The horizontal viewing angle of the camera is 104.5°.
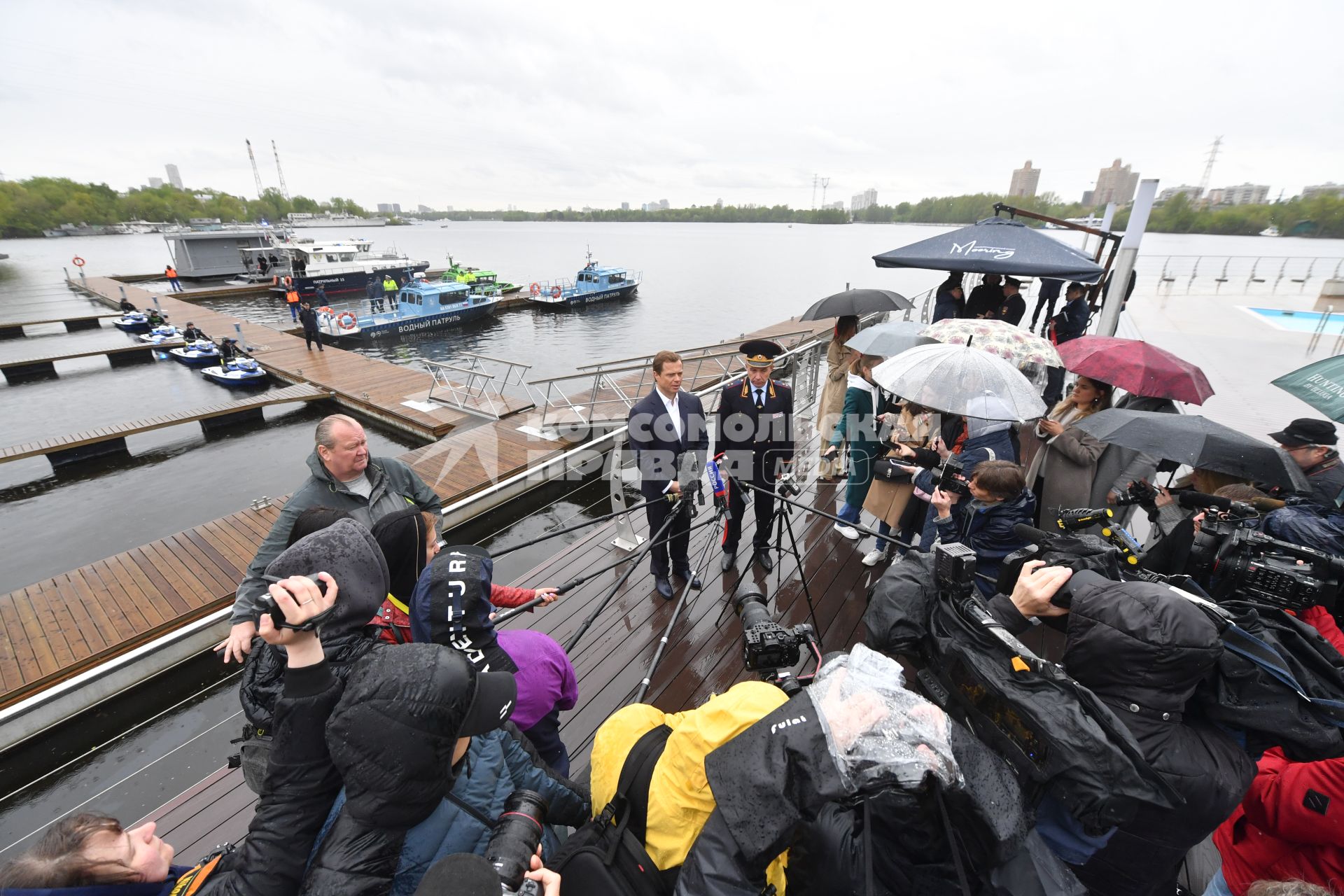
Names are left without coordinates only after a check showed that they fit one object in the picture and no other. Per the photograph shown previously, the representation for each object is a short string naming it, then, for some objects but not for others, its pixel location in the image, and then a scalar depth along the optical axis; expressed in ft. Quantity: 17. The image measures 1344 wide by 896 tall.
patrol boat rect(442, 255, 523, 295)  112.16
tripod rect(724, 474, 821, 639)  10.07
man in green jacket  8.60
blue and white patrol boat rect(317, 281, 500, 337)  82.49
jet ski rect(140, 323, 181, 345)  67.97
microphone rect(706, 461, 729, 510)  10.79
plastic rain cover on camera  3.53
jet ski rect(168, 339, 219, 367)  61.52
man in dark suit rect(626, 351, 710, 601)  11.94
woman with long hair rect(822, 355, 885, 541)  13.14
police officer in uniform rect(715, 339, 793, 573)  12.44
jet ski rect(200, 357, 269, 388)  53.11
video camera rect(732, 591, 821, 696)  5.66
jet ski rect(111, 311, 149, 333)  78.38
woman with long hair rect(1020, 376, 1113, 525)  10.76
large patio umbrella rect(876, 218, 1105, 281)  13.75
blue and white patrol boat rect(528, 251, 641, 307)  116.47
